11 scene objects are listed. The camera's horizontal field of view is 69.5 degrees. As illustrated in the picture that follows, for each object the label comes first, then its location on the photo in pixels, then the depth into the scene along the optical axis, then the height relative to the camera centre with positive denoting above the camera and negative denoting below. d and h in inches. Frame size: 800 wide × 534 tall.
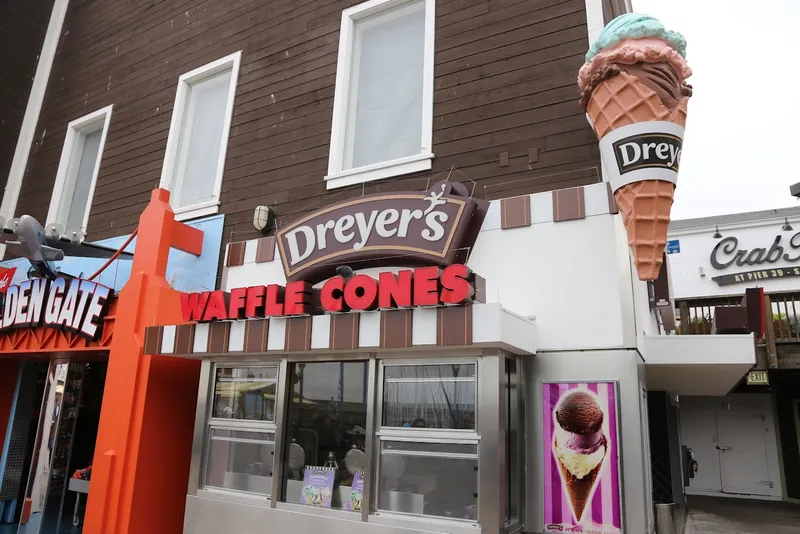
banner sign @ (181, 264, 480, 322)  192.2 +43.7
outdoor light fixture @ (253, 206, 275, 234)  309.1 +100.5
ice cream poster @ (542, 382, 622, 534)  196.5 -12.0
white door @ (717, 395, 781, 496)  652.1 -15.4
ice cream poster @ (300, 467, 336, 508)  228.1 -28.1
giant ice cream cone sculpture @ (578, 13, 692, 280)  187.9 +100.4
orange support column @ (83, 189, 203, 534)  267.4 -4.6
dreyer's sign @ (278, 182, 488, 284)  237.8 +78.7
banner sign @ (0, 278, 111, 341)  308.0 +53.6
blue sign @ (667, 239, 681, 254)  654.5 +200.9
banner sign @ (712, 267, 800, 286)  621.6 +167.2
